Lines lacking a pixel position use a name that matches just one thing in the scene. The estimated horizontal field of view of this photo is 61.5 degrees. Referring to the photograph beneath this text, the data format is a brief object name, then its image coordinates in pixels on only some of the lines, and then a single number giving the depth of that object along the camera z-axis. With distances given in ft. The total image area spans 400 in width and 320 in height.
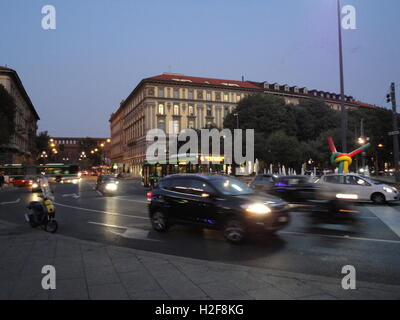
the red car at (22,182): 141.96
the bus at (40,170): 165.58
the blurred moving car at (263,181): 56.24
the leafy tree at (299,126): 157.79
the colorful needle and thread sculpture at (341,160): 82.38
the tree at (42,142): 276.82
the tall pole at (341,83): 67.92
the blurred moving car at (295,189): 34.06
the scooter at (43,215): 32.81
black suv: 25.77
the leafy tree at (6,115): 112.88
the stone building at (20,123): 183.75
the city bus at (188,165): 91.77
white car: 50.98
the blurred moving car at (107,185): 86.25
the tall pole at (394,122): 72.84
